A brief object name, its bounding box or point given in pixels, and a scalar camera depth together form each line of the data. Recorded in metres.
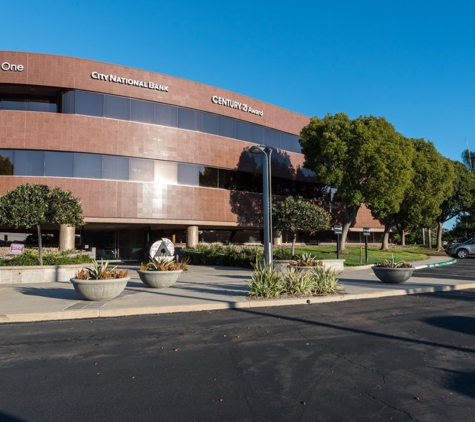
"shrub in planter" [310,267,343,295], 11.94
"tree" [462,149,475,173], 69.69
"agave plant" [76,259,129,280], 11.05
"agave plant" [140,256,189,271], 13.43
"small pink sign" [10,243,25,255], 16.52
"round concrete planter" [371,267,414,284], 14.43
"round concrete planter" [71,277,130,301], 10.57
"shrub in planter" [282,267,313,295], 11.66
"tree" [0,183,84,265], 16.03
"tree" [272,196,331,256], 23.59
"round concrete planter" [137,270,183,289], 13.06
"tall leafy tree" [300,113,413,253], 27.58
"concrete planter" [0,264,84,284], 15.70
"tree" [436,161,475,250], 41.85
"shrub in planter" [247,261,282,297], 11.36
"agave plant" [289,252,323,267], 14.55
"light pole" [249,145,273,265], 13.96
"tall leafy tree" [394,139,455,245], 35.78
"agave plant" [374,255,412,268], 14.85
